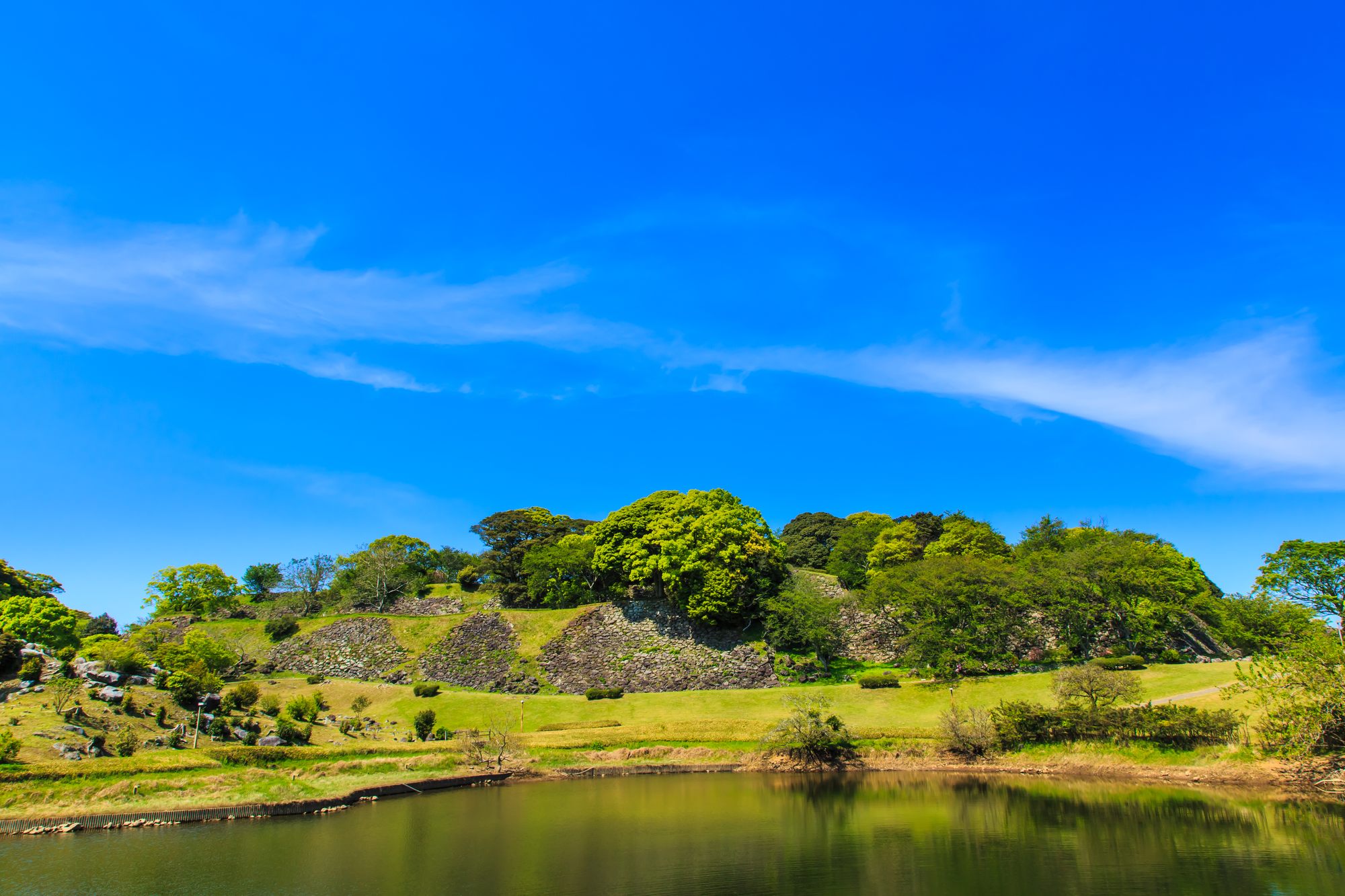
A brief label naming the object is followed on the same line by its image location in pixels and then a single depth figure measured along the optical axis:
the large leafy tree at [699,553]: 60.75
